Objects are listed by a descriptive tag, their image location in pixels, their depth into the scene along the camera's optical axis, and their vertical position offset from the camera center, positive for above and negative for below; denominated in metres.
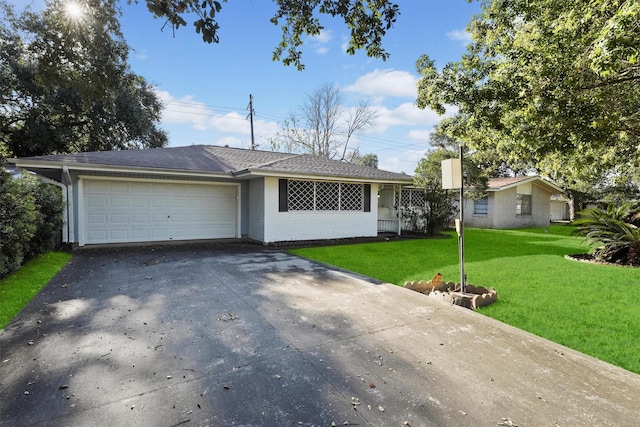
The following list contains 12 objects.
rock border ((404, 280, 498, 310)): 4.59 -1.26
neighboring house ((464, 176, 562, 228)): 19.06 +0.47
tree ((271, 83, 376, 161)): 28.08 +8.12
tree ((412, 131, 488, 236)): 13.99 +1.15
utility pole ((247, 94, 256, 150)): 23.86 +7.73
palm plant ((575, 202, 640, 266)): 7.85 -0.60
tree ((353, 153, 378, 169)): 37.30 +6.66
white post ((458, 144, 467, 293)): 4.70 -0.44
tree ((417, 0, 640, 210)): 3.76 +2.04
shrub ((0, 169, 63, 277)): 5.61 -0.12
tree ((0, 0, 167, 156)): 7.31 +4.50
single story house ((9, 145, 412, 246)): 9.36 +0.62
